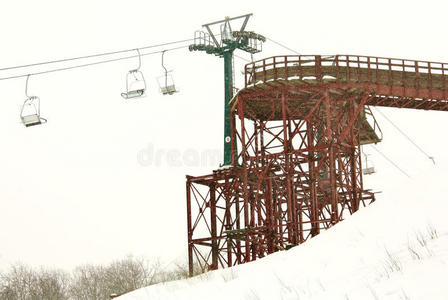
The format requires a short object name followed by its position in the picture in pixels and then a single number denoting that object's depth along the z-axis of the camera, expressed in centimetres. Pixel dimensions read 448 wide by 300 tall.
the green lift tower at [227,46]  5281
